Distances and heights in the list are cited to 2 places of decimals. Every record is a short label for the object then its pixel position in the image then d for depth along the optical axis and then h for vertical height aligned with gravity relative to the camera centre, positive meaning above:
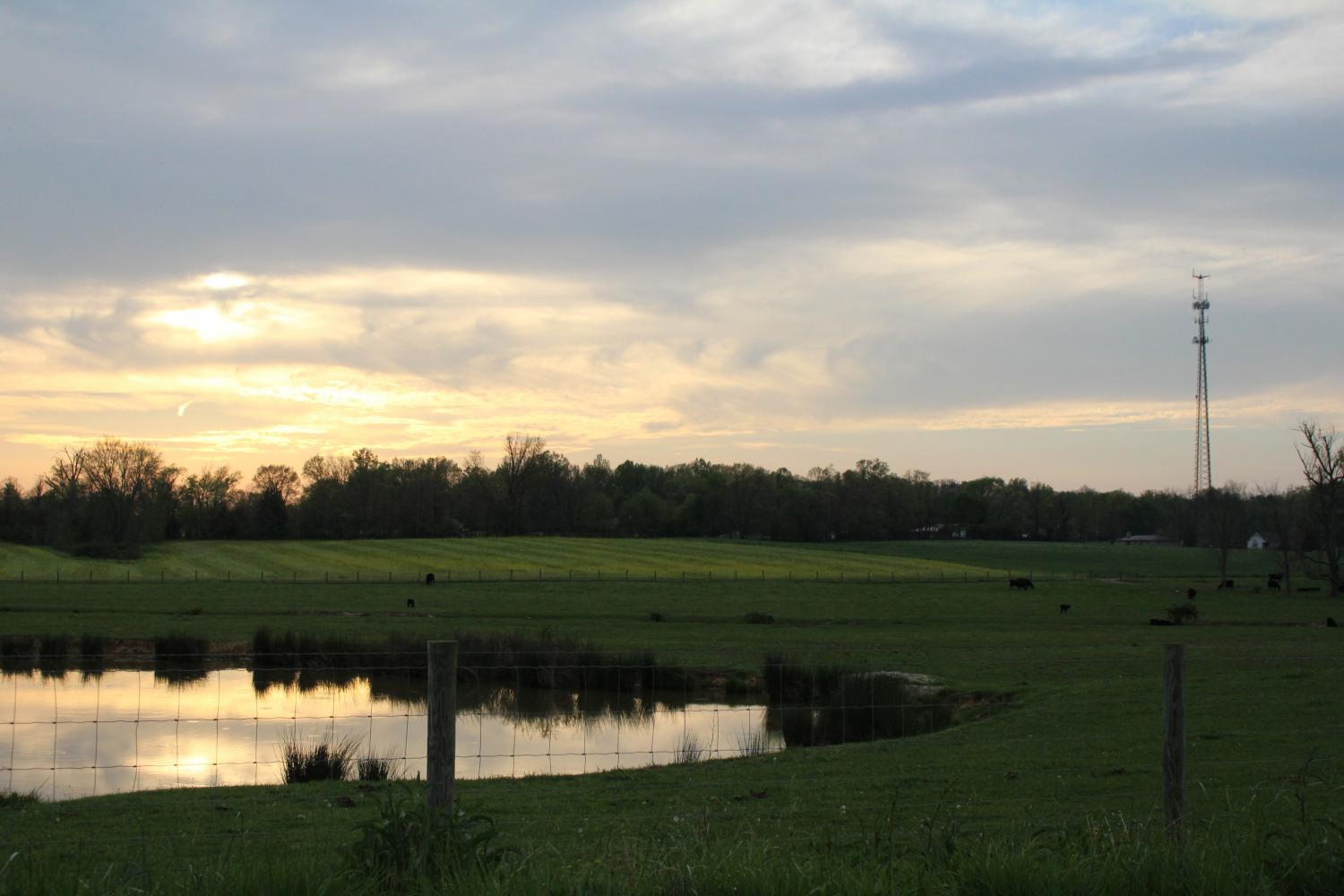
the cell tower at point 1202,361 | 91.43 +12.95
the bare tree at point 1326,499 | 62.72 +0.83
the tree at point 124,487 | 92.00 +1.17
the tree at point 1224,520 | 75.44 -0.56
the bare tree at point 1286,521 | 68.56 -0.63
